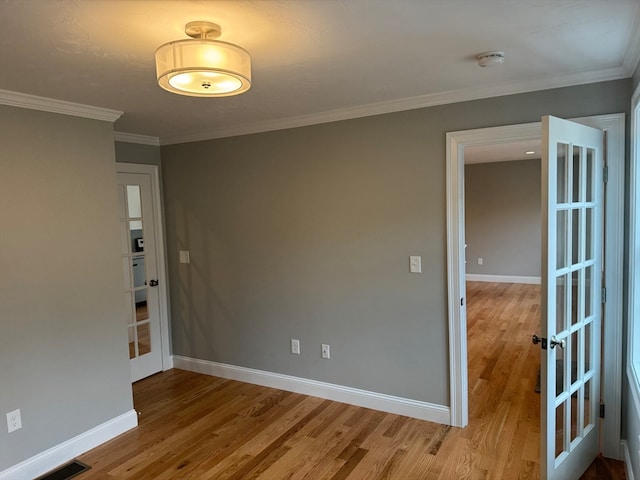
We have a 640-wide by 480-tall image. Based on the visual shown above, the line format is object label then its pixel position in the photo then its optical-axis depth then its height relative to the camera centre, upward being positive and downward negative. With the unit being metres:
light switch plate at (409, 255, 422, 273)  3.20 -0.36
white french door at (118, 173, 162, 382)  4.08 -0.47
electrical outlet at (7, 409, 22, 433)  2.63 -1.17
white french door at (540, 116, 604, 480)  2.18 -0.46
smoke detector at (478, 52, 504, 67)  2.18 +0.78
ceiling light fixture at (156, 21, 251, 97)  1.62 +0.60
